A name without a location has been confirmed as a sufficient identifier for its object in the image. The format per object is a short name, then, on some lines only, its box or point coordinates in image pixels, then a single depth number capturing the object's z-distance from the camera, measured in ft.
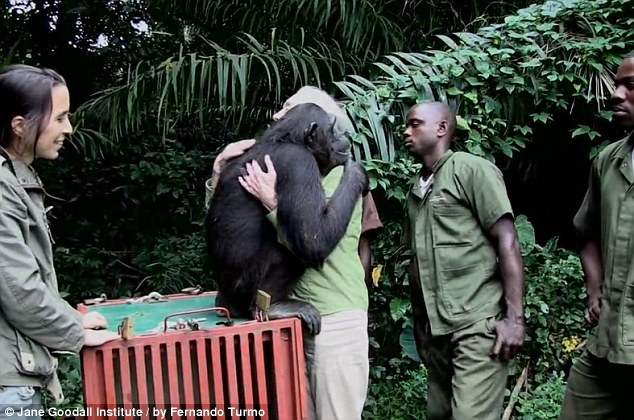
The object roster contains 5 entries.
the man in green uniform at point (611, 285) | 8.01
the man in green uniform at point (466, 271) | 9.02
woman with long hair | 5.60
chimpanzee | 7.96
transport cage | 6.34
